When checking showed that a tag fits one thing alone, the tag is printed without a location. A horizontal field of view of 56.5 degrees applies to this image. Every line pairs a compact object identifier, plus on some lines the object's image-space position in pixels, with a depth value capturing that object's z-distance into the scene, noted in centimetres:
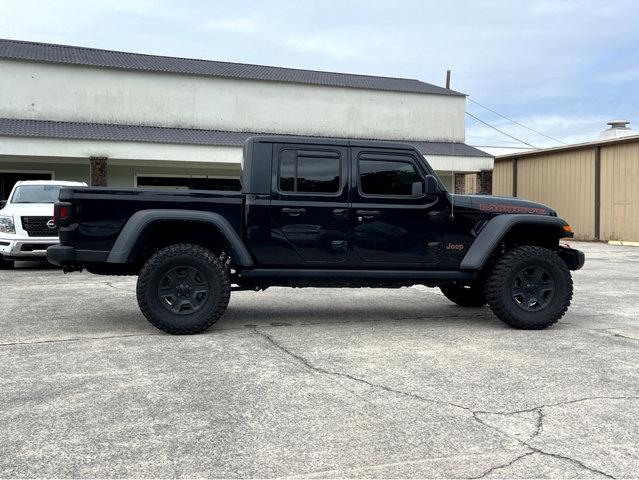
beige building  2080
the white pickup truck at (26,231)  1171
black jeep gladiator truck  580
